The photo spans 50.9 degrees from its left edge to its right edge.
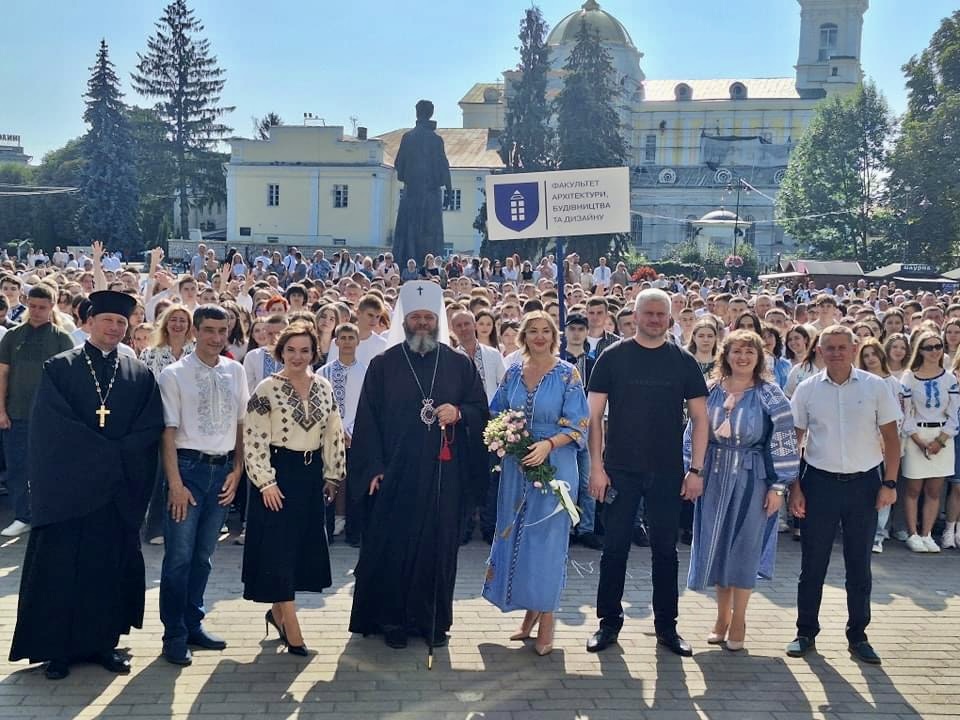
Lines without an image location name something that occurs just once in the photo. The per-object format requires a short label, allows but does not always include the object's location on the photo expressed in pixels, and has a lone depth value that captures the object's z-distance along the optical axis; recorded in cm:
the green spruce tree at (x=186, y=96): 6425
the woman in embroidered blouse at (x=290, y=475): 569
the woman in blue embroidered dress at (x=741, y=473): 608
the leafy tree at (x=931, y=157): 4803
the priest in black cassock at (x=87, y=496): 530
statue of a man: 2098
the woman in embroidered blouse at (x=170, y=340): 710
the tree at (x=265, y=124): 8675
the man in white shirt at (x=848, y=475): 617
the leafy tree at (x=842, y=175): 5722
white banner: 804
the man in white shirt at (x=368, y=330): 853
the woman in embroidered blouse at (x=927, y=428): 872
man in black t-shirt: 610
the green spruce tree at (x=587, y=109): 5203
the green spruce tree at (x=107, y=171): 5509
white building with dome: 7706
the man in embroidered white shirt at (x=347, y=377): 828
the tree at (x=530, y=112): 5500
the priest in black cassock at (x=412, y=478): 611
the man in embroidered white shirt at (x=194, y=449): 570
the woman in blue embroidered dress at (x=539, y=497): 604
